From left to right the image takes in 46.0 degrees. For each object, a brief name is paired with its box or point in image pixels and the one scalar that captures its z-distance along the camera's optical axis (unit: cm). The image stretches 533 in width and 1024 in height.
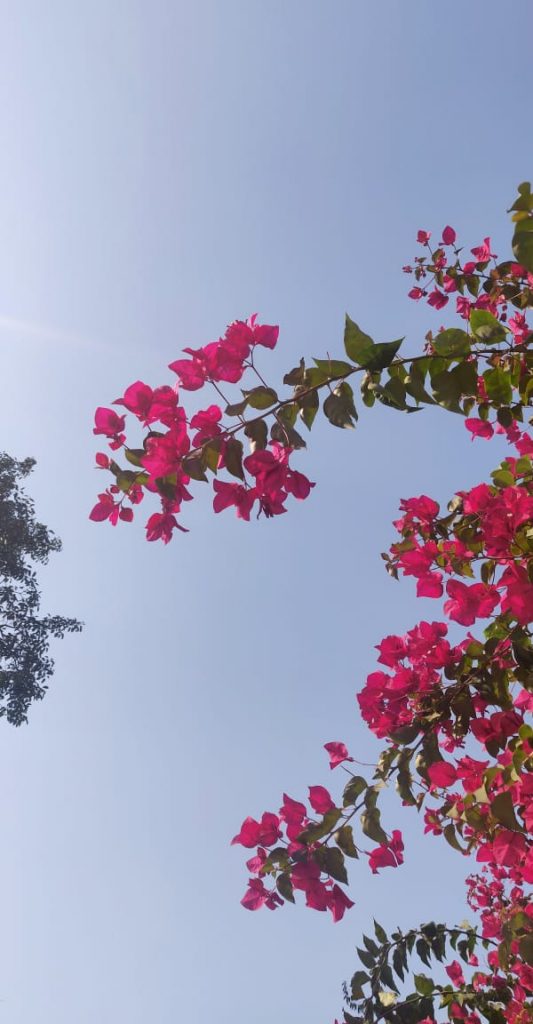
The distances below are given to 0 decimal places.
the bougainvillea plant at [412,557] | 151
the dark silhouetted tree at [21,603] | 1177
